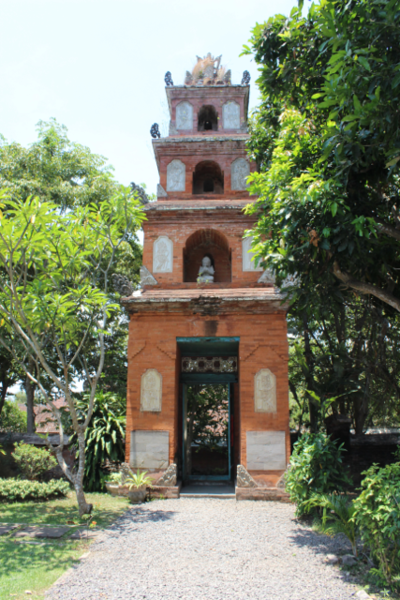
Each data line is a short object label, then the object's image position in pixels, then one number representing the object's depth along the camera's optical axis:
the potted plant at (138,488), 9.77
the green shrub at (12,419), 23.03
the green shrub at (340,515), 6.03
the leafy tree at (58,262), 7.83
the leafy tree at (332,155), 5.47
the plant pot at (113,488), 10.40
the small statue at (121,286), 11.34
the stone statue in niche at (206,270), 12.43
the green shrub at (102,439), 11.08
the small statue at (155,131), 13.73
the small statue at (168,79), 14.55
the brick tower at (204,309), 10.59
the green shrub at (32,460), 11.02
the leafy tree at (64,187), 15.83
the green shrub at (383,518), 4.98
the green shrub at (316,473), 7.86
